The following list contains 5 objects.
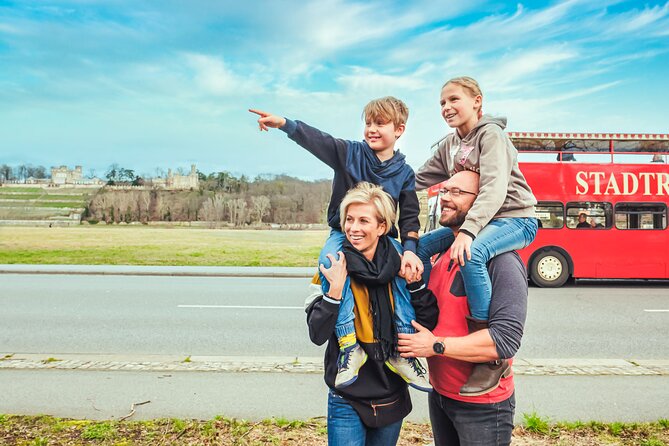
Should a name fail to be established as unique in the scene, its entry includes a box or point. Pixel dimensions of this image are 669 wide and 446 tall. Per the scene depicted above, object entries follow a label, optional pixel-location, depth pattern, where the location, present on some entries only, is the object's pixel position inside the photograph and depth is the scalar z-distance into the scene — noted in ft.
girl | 6.84
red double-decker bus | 45.93
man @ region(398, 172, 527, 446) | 6.62
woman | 7.25
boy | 7.98
